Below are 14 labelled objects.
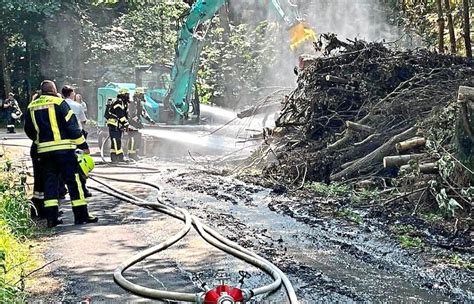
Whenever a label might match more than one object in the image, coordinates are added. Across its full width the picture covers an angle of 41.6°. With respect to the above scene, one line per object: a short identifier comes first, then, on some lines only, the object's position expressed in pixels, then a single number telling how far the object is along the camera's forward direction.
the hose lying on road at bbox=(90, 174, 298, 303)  4.93
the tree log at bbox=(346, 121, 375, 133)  10.88
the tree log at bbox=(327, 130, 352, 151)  11.14
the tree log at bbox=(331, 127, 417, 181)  9.99
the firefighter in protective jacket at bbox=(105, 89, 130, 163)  15.12
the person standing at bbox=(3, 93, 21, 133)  25.48
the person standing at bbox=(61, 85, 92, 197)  10.47
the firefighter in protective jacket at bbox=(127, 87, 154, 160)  16.58
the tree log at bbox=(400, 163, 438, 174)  8.30
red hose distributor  4.10
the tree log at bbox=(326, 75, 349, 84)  12.07
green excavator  14.75
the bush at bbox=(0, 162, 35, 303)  5.07
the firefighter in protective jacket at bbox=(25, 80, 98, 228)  7.91
